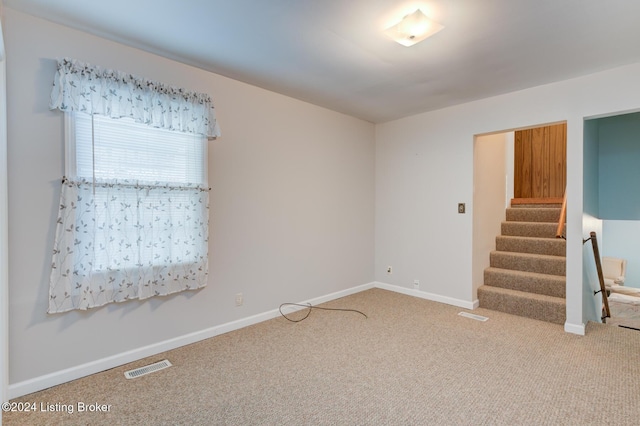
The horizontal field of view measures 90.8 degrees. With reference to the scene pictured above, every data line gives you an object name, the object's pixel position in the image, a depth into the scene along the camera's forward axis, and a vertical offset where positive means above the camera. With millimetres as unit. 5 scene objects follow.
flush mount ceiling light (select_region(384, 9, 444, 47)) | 1989 +1193
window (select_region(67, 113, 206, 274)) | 2227 +198
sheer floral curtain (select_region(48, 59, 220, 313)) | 2139 -65
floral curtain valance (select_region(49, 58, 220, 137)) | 2123 +833
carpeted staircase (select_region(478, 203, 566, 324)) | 3408 -738
